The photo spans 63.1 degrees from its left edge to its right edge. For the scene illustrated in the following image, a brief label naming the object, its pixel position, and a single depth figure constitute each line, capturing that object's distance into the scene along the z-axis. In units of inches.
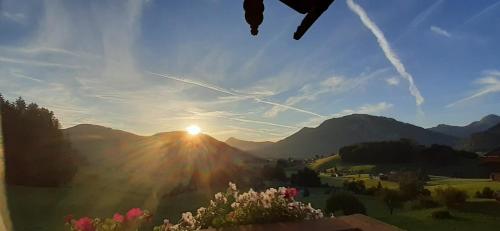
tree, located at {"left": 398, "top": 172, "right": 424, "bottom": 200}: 1841.8
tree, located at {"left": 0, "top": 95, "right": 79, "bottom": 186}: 1610.5
